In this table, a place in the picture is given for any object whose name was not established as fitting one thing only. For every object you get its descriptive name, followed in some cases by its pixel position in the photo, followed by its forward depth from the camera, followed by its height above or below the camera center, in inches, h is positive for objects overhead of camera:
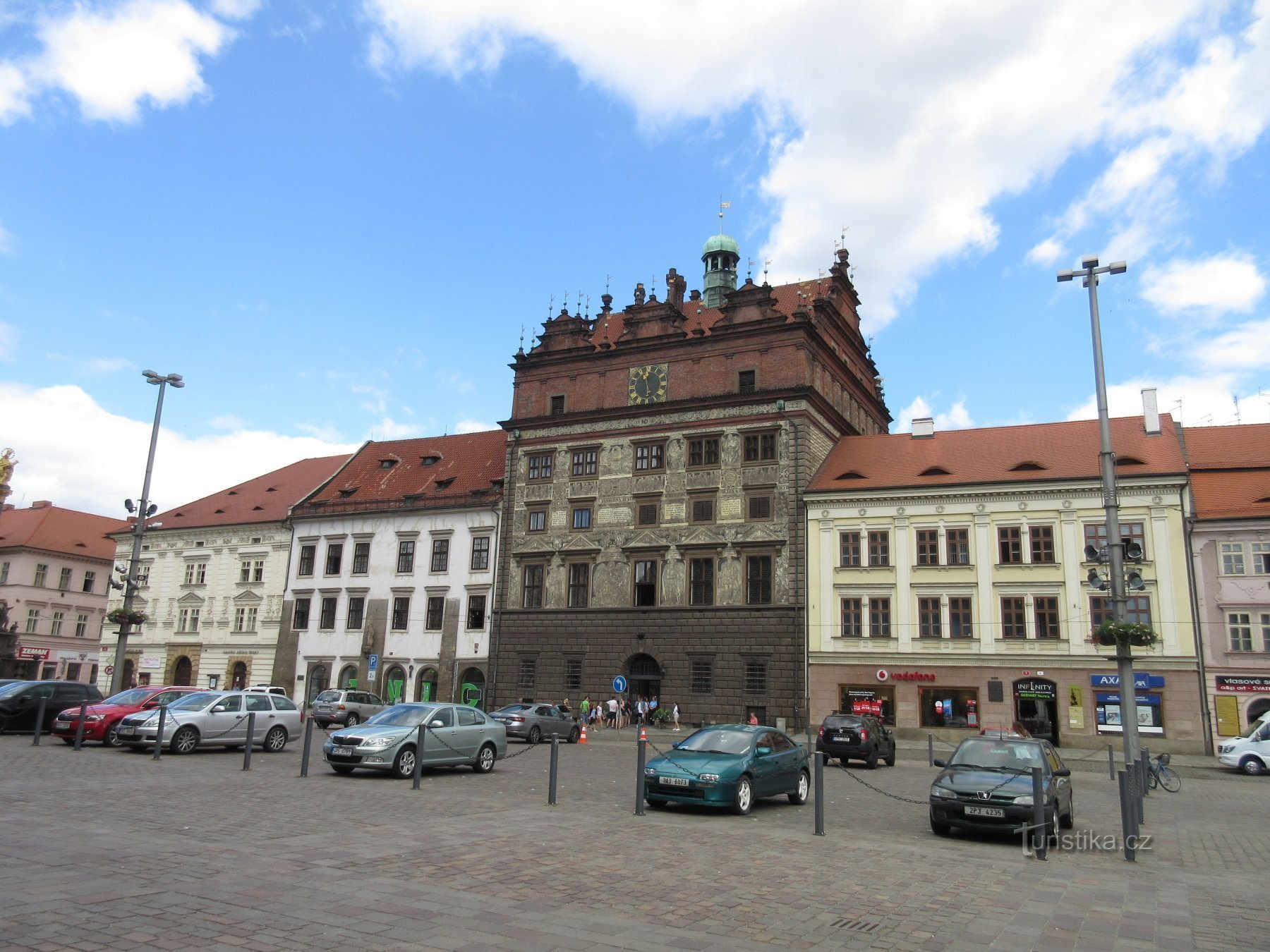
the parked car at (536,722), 1379.2 -60.2
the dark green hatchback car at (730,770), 627.2 -55.3
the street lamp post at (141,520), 1256.2 +193.9
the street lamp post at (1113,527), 686.5 +130.7
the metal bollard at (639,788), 614.2 -65.7
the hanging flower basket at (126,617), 1286.9 +65.3
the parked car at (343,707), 1467.8 -50.9
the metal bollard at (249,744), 789.6 -59.8
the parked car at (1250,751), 1196.5 -58.5
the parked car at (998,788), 544.4 -52.6
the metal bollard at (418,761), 710.5 -61.7
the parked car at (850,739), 1125.1 -55.7
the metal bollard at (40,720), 928.9 -54.4
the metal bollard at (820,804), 561.3 -65.7
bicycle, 935.7 -71.6
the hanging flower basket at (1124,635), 733.9 +50.7
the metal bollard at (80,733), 913.5 -63.7
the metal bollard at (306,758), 758.5 -66.8
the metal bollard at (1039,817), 508.7 -63.4
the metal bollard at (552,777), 639.1 -62.9
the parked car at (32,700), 1075.3 -40.7
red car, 956.6 -51.3
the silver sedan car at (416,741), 767.1 -53.4
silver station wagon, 901.8 -51.8
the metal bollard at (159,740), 844.6 -62.8
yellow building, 1477.6 +171.6
